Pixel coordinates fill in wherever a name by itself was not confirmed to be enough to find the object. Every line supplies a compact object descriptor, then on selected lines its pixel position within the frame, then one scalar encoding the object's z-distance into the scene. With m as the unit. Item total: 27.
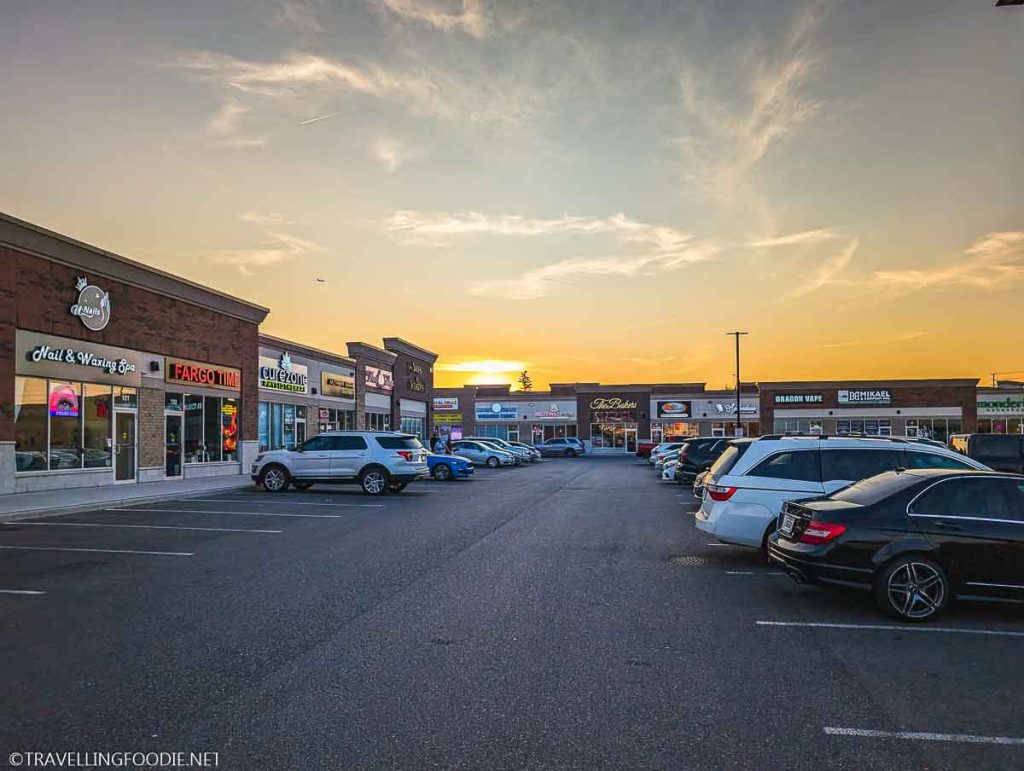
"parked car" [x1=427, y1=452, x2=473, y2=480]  31.09
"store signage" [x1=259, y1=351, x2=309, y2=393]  33.59
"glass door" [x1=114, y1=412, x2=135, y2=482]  23.78
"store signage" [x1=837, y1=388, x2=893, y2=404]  71.88
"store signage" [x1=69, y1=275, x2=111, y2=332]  22.16
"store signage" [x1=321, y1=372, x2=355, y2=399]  39.72
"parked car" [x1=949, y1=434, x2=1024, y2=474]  23.23
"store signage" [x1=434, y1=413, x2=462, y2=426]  84.81
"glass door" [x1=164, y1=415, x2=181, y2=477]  26.30
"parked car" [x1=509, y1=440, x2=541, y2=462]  53.09
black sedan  7.96
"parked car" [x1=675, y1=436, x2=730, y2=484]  27.20
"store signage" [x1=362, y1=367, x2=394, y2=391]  45.86
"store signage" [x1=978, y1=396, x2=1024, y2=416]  74.50
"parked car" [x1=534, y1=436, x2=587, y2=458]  68.06
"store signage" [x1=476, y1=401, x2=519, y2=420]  82.50
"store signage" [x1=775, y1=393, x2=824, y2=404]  73.69
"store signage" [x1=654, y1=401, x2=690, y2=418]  79.00
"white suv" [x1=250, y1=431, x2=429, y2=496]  23.31
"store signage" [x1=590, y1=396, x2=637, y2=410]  79.44
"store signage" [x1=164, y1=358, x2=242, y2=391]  26.69
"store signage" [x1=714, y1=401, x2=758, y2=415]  77.88
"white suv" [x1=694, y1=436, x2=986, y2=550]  11.16
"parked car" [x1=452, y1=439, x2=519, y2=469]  44.59
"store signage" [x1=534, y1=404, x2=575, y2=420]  80.69
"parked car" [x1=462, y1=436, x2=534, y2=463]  47.00
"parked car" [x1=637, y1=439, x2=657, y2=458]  61.38
